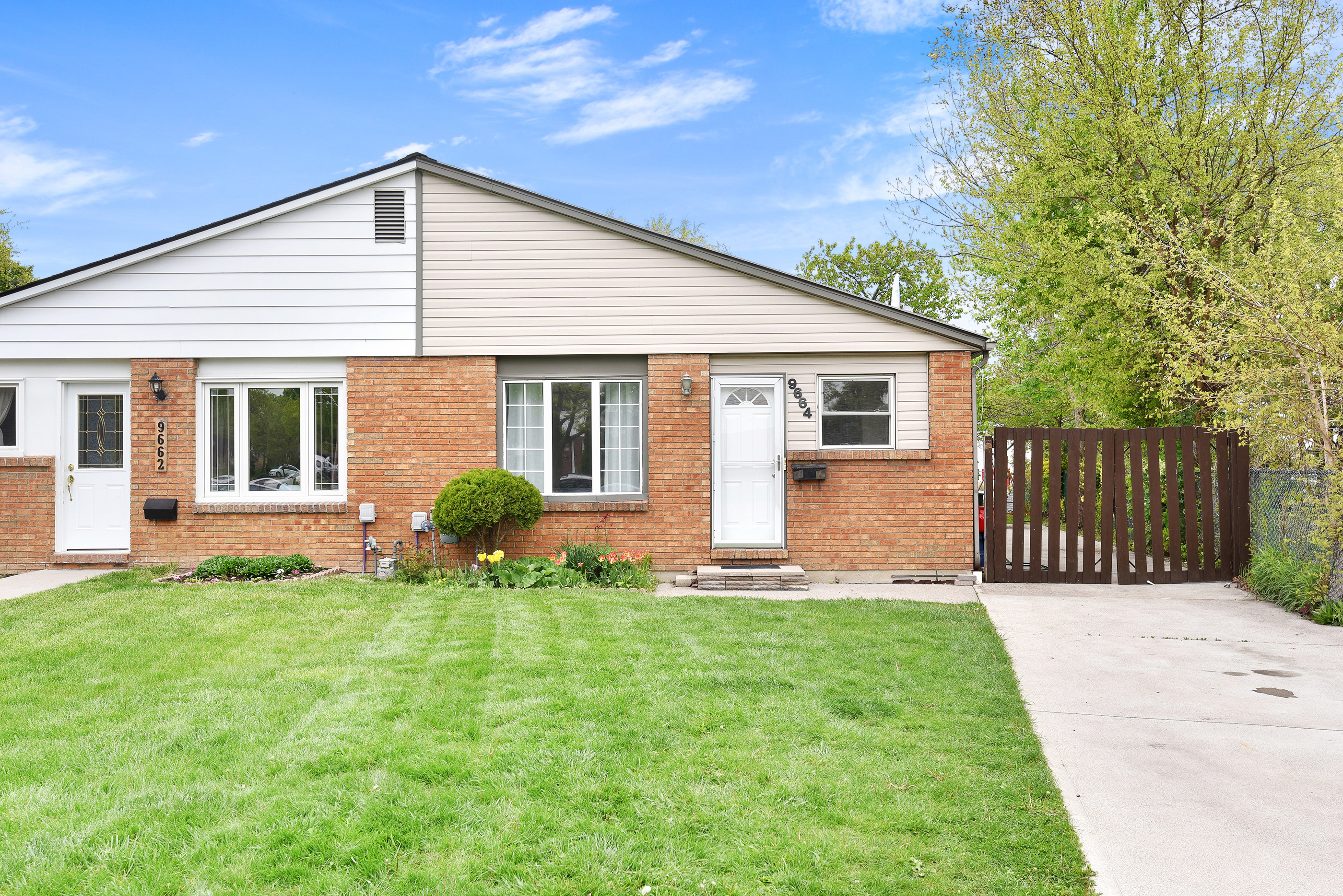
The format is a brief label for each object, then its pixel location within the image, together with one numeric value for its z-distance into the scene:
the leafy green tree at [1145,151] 11.43
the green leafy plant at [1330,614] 7.87
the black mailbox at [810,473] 10.23
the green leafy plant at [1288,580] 8.34
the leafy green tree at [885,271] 29.28
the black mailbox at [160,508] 10.23
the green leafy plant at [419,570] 9.86
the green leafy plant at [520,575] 9.48
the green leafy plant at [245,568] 9.79
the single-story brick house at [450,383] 10.34
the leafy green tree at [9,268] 20.58
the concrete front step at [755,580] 9.79
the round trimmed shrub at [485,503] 9.47
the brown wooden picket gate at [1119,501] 10.12
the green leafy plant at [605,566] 9.80
